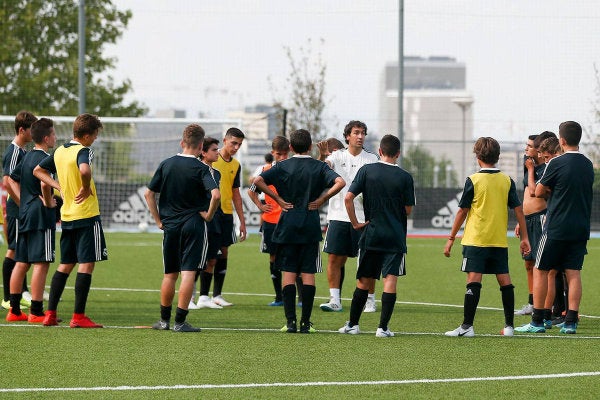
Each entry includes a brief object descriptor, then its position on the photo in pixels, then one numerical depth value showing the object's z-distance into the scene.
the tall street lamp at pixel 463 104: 75.12
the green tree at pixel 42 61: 85.81
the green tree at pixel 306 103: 82.31
